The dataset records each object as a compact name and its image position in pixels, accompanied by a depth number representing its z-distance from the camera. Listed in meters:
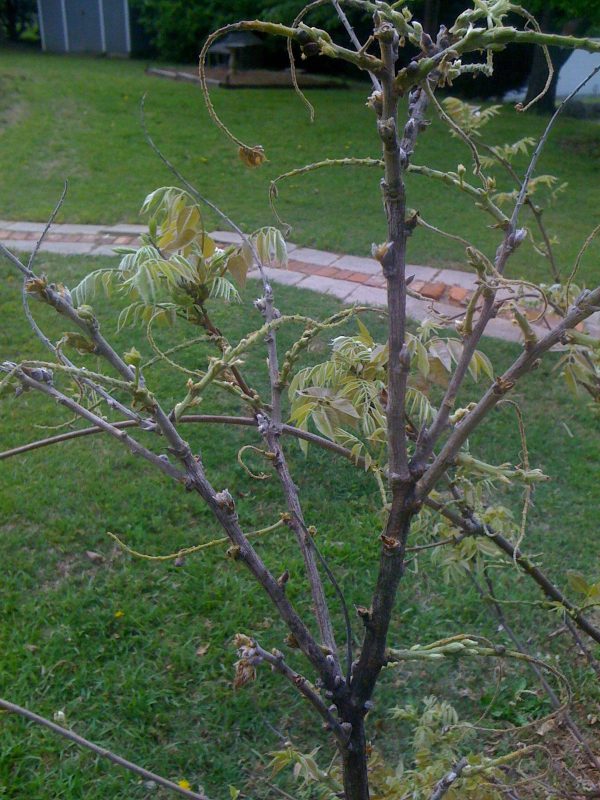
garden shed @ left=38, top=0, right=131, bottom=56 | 22.78
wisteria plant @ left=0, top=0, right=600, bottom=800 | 1.07
